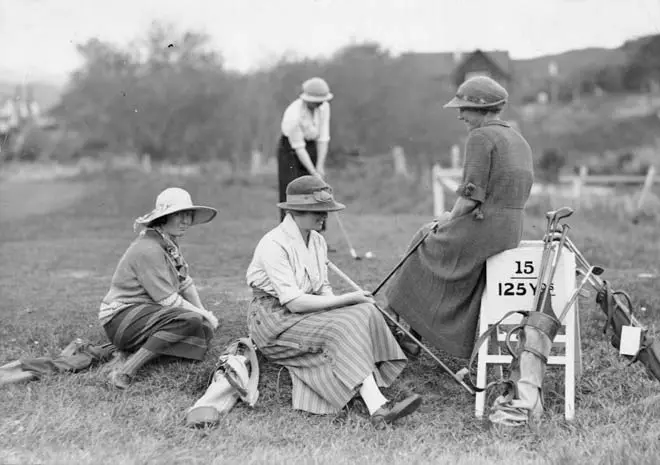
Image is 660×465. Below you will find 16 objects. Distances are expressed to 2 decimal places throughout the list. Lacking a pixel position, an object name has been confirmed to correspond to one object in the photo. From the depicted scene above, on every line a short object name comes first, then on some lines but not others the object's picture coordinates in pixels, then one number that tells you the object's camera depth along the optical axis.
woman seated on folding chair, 5.53
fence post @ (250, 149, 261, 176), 18.56
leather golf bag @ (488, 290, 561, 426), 5.17
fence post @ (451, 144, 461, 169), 18.04
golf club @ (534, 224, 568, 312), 5.31
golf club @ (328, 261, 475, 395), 5.57
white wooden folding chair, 5.45
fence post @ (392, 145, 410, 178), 18.61
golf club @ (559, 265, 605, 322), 5.31
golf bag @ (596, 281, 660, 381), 5.25
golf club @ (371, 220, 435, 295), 5.94
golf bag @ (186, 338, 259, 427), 5.35
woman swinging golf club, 9.29
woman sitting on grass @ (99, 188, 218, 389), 6.01
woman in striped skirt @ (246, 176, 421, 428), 5.44
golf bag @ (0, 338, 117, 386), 6.05
